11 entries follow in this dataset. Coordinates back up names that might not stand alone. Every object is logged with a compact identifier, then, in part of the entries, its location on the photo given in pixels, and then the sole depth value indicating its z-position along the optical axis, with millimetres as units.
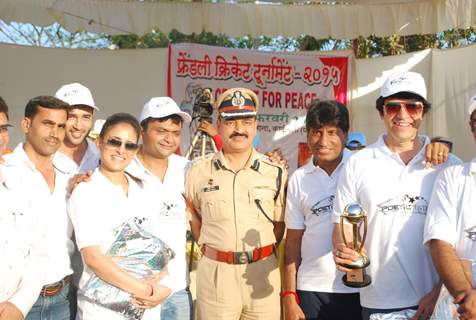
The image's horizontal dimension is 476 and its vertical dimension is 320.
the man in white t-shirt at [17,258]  2518
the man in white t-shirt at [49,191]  2957
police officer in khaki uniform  3246
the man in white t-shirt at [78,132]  3688
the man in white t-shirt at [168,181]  3230
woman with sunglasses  2732
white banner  9211
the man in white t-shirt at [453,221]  2521
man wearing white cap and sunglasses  2775
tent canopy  8219
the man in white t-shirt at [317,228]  3158
